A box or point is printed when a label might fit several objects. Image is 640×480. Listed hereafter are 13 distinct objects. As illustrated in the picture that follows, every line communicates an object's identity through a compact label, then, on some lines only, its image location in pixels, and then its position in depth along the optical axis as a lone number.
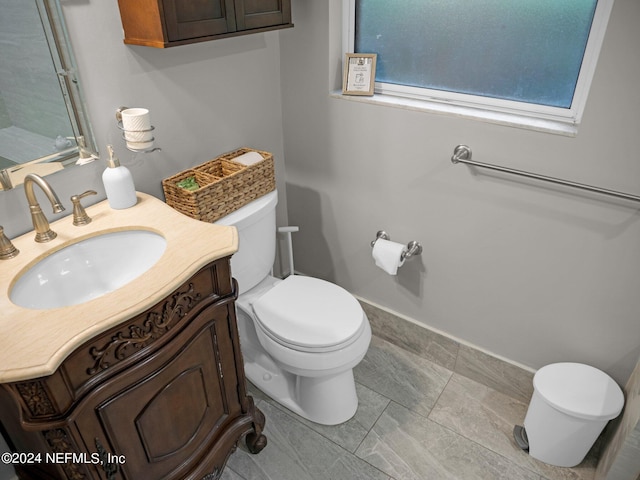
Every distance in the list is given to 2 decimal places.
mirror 1.27
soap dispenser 1.45
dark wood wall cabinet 1.37
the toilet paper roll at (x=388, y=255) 1.97
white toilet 1.69
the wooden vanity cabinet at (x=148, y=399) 1.07
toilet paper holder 1.99
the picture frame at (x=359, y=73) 1.88
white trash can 1.61
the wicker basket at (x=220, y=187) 1.63
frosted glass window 1.51
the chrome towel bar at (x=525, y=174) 1.46
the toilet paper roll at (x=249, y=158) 1.83
